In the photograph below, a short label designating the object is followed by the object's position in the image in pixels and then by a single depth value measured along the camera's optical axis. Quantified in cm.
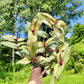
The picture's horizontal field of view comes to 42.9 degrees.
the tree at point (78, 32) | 878
